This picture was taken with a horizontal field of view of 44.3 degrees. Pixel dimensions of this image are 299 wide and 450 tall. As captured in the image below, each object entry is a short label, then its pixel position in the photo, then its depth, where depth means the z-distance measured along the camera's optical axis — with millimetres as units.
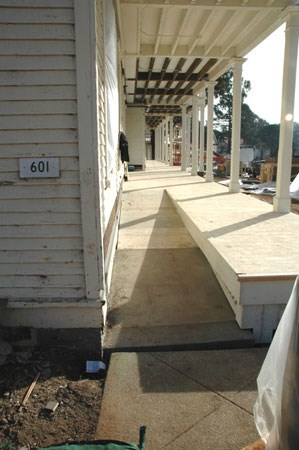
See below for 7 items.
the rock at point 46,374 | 2443
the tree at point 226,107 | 39850
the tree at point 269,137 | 70625
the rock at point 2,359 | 2543
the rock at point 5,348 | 2576
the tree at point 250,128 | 67588
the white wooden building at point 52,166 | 2379
